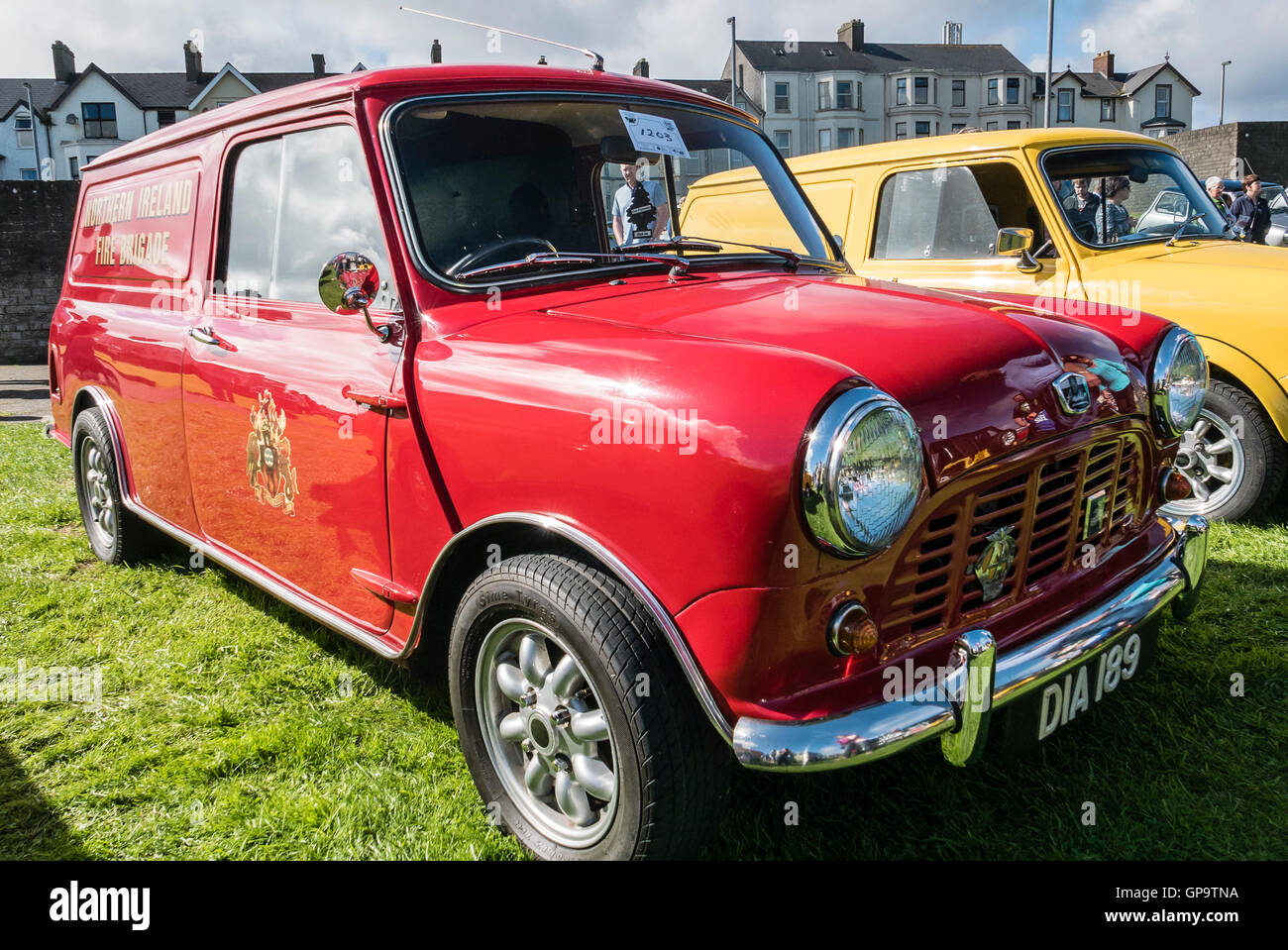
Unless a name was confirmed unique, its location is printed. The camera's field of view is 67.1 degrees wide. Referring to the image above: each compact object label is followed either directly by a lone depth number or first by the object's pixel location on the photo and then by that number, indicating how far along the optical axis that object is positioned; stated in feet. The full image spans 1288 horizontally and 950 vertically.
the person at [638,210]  10.38
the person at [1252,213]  39.91
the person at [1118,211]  16.99
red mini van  6.20
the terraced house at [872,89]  178.09
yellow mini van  15.03
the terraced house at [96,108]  151.94
